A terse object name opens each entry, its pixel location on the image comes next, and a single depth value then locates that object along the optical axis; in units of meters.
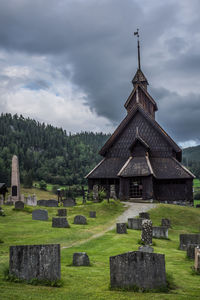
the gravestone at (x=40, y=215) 24.25
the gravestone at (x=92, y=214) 27.81
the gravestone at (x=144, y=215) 26.36
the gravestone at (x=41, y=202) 36.61
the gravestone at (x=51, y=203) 35.46
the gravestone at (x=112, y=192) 39.25
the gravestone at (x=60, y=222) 21.15
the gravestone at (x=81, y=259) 11.59
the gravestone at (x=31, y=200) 40.50
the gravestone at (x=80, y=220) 23.75
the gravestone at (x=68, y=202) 35.69
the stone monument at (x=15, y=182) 44.73
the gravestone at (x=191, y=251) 13.83
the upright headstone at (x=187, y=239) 16.86
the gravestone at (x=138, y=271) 8.82
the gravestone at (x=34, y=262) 9.12
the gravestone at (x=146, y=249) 13.49
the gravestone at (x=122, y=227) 20.11
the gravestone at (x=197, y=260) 11.22
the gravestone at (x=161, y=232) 20.34
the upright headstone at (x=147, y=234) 17.52
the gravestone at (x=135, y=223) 22.58
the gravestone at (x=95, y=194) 36.28
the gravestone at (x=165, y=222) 25.20
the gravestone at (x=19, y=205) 30.02
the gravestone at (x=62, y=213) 26.81
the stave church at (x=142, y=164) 38.94
